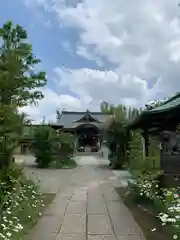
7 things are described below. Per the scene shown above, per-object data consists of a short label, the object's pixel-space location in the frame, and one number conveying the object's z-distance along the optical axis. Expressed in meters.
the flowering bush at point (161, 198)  2.08
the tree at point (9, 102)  2.99
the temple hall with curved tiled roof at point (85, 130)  21.66
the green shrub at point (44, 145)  10.69
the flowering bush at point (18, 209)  2.33
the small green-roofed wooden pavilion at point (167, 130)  3.82
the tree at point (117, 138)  10.63
